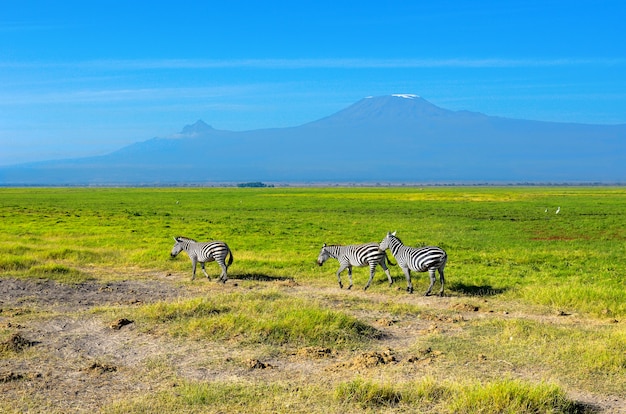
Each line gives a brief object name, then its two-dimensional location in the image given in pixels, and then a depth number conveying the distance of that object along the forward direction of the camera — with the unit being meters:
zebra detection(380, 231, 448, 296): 16.53
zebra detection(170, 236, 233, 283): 18.84
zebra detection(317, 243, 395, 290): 17.77
